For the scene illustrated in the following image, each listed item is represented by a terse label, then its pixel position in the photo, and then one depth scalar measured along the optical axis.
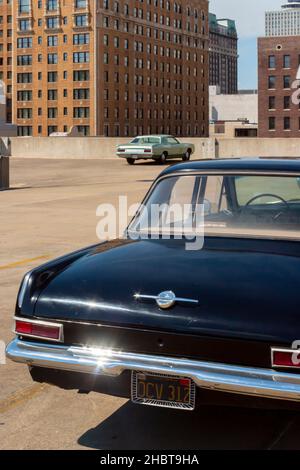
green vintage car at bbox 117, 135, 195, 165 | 40.06
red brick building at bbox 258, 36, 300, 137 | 107.69
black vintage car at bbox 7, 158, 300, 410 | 3.97
